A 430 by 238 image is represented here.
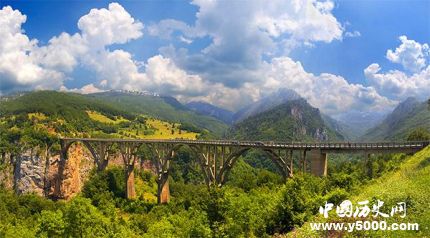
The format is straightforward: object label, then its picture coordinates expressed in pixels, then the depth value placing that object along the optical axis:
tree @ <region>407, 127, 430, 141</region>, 74.01
